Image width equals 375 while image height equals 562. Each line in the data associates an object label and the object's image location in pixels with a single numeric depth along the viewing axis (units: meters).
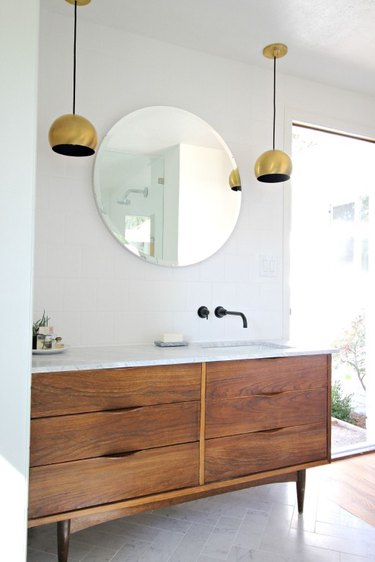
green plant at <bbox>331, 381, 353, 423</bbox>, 3.50
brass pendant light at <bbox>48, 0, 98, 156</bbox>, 1.88
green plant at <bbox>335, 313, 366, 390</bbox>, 3.44
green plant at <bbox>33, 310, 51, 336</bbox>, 1.92
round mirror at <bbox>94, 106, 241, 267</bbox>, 2.27
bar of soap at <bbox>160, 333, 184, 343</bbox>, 2.24
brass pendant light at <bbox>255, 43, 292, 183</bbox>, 2.32
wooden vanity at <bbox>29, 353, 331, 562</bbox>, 1.59
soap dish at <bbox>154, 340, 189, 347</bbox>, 2.22
